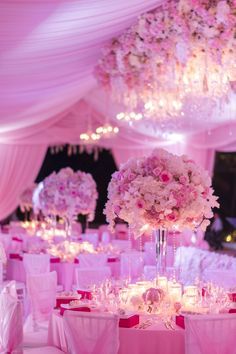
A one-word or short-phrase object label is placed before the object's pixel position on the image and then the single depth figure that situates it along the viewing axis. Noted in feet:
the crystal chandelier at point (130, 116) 30.53
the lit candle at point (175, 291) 15.78
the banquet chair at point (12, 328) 14.71
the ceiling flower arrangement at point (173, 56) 20.75
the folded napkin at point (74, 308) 15.03
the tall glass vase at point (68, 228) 28.99
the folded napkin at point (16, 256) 29.24
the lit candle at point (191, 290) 16.05
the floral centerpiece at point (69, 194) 28.40
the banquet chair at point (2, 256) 18.11
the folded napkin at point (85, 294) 16.63
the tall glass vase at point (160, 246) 16.10
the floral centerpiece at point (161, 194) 14.73
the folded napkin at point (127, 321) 13.99
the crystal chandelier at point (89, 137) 37.86
